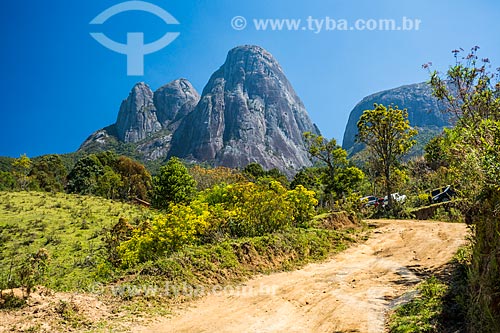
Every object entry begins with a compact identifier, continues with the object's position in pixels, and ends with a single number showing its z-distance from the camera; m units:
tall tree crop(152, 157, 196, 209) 34.75
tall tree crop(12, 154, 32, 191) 46.63
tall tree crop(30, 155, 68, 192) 49.81
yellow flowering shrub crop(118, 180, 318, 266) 10.39
